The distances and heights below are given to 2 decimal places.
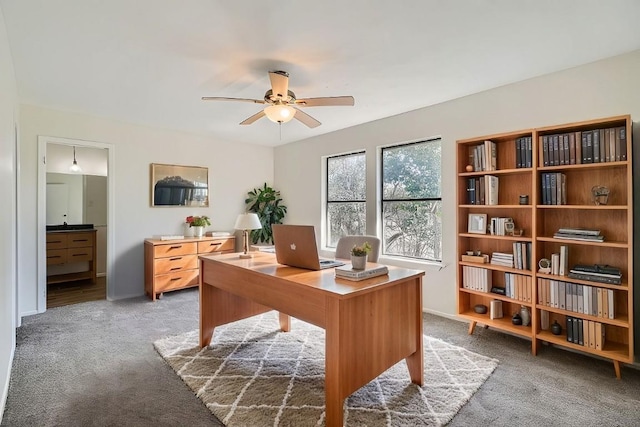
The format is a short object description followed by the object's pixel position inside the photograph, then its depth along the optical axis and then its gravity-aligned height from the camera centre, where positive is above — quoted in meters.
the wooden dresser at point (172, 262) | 4.20 -0.60
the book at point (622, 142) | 2.23 +0.51
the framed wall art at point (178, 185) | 4.58 +0.47
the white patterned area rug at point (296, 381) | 1.86 -1.12
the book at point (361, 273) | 1.91 -0.34
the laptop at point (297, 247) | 2.15 -0.21
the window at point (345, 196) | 4.52 +0.30
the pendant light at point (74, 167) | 5.31 +0.83
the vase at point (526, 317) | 2.78 -0.87
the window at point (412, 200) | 3.70 +0.19
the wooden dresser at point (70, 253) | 4.76 -0.53
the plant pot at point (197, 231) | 4.77 -0.20
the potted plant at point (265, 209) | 5.43 +0.13
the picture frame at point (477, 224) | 2.99 -0.07
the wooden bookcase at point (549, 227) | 2.30 -0.09
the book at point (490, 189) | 2.91 +0.24
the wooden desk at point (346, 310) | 1.67 -0.54
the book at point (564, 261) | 2.50 -0.35
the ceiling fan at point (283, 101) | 2.48 +0.91
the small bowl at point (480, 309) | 3.04 -0.87
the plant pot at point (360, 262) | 2.02 -0.28
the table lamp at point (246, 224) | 2.81 -0.06
